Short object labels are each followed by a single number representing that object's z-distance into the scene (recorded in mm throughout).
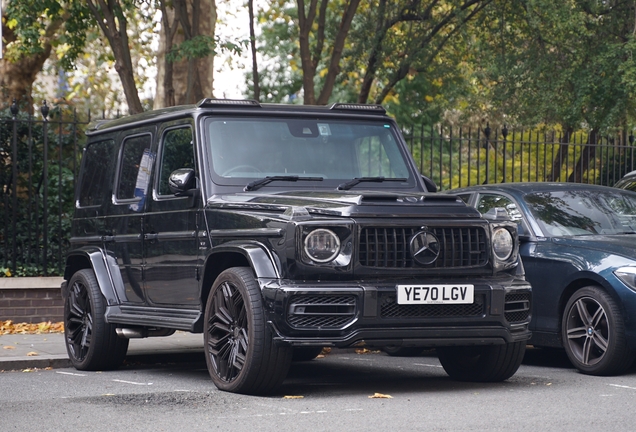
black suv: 11678
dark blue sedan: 14281
